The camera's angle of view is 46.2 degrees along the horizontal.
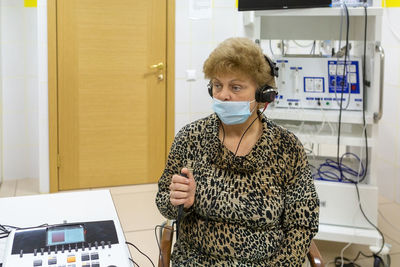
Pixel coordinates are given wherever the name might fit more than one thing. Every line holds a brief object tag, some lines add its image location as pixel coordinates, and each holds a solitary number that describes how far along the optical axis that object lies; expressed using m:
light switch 3.98
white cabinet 2.43
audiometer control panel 1.09
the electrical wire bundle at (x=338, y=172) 2.62
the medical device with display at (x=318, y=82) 2.61
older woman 1.46
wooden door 3.72
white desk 1.42
